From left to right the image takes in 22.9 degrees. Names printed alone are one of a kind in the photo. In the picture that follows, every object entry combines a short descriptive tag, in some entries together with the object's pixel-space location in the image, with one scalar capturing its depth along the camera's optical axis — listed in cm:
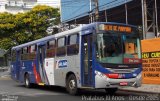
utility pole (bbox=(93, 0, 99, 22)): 2409
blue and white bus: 1540
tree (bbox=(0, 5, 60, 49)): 4531
